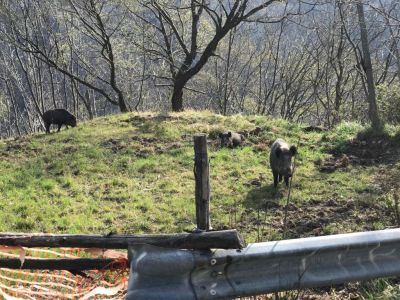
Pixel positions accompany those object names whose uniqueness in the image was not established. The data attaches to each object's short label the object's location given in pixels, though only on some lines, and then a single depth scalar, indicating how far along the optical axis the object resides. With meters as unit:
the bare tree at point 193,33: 17.98
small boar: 12.78
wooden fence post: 3.60
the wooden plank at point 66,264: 3.96
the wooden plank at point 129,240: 3.18
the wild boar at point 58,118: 17.06
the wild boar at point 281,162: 9.54
